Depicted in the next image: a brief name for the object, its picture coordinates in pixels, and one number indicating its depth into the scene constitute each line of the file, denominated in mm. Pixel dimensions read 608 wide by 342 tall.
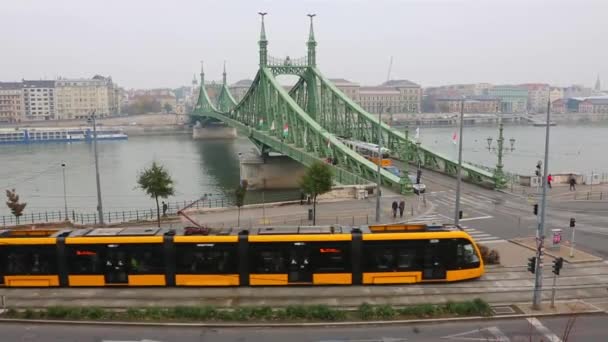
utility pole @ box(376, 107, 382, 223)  26967
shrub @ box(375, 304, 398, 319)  15575
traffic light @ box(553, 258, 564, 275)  16172
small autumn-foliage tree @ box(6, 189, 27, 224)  30078
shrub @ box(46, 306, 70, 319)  15820
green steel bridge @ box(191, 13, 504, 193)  44125
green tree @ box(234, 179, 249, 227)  30703
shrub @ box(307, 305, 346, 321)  15484
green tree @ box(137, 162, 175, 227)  31641
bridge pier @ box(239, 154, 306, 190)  60531
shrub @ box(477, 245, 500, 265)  21109
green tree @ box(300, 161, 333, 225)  31438
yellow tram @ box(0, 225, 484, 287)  18297
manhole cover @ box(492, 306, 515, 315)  15906
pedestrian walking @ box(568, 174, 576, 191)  39438
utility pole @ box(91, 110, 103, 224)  26256
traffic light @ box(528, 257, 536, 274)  16383
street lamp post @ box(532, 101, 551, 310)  16322
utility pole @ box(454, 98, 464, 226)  24672
